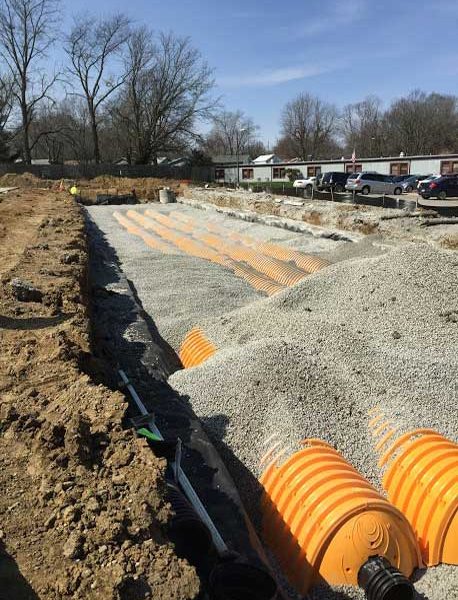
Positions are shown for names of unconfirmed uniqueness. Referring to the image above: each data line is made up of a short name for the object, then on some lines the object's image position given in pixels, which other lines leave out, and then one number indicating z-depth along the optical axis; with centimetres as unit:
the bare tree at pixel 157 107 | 5472
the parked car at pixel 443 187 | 2878
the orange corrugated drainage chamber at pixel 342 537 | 324
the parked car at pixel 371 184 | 3475
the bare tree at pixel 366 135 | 8244
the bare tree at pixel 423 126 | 7562
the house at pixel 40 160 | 8093
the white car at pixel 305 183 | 4125
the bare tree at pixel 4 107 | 5358
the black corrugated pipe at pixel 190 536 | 306
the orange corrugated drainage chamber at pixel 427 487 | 356
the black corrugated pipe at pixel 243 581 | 282
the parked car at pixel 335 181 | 3722
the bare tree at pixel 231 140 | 10438
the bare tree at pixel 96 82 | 5450
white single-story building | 4552
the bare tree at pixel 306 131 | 9338
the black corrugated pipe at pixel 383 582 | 308
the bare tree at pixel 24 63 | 5172
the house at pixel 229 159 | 7921
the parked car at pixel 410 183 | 3644
